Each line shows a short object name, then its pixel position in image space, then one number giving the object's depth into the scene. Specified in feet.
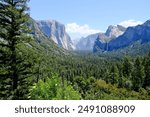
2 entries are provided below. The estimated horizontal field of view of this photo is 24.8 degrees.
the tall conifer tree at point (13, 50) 80.42
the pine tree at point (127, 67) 411.07
